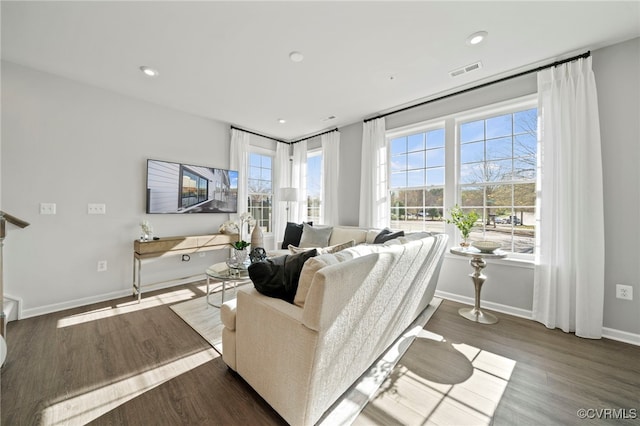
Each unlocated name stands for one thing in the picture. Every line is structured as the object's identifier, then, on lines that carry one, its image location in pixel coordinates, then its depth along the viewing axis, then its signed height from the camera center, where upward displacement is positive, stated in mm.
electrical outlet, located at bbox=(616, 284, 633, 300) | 2193 -690
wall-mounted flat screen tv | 3469 +380
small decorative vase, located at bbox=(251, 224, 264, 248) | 3609 -350
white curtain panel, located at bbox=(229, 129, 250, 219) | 4340 +974
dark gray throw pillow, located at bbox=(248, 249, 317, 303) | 1437 -385
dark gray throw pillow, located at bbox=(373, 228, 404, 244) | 2895 -260
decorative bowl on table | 2492 -323
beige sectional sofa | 1175 -673
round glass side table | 2465 -661
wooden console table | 3104 -495
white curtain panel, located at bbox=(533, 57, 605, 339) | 2256 +113
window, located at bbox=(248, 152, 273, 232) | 4828 +518
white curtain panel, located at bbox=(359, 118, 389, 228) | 3791 +547
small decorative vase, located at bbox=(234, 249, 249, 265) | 2775 -510
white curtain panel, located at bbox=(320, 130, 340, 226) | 4422 +696
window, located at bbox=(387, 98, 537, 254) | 2811 +578
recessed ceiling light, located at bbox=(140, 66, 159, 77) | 2621 +1576
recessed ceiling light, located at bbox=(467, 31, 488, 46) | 2098 +1600
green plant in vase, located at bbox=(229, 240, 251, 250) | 2894 -395
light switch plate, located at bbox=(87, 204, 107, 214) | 2987 +37
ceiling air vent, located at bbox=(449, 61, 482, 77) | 2555 +1612
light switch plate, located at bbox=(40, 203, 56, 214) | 2691 +28
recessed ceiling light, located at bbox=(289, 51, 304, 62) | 2366 +1586
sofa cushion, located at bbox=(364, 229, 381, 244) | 3361 -295
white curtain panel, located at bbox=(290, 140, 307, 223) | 5078 +746
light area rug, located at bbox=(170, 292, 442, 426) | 1403 -1155
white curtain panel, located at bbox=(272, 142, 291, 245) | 5086 +541
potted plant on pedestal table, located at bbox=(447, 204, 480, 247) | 2717 -64
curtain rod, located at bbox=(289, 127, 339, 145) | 4477 +1586
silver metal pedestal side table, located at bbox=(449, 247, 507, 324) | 2530 -712
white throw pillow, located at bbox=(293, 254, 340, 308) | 1276 -319
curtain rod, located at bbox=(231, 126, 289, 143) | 4426 +1580
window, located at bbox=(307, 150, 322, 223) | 5031 +628
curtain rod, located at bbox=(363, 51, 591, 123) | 2371 +1598
